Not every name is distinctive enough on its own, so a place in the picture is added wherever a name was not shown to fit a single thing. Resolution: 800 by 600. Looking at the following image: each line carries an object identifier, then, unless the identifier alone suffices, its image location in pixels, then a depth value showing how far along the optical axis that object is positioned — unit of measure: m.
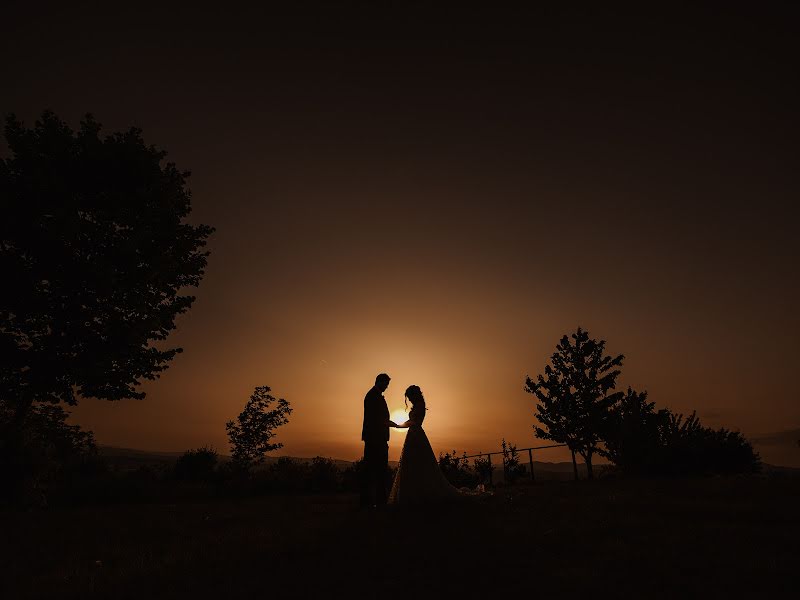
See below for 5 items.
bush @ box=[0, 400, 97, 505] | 13.19
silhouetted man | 10.79
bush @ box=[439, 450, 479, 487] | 22.41
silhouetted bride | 10.14
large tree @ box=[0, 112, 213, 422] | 16.25
